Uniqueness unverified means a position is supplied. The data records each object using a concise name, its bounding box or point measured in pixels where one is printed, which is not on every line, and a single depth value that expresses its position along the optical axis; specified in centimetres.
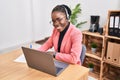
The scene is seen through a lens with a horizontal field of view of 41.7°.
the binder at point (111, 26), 228
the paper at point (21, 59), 152
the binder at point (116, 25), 224
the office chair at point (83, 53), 162
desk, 122
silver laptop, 119
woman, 147
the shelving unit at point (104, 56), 234
